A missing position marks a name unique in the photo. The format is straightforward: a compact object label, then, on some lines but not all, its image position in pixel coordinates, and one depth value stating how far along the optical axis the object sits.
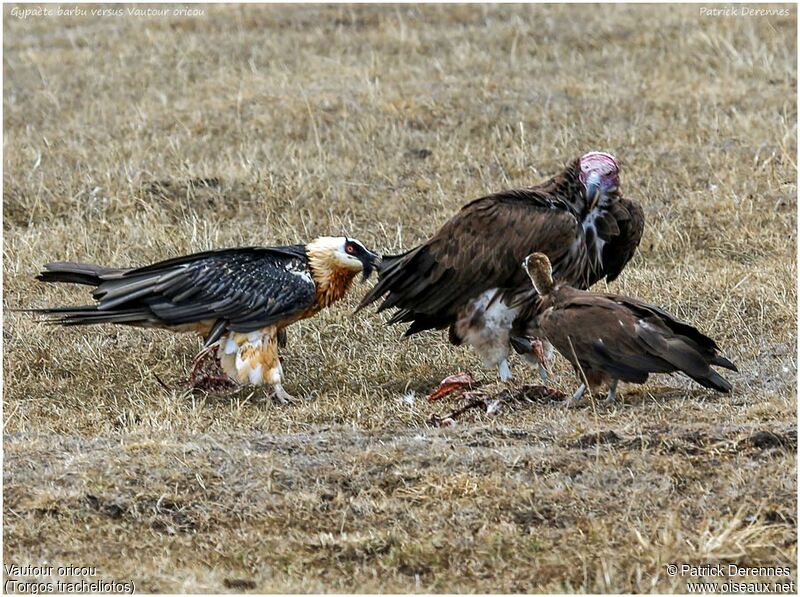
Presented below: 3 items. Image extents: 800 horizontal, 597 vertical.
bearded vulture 14.62
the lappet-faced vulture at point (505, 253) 14.52
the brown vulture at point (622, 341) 12.87
